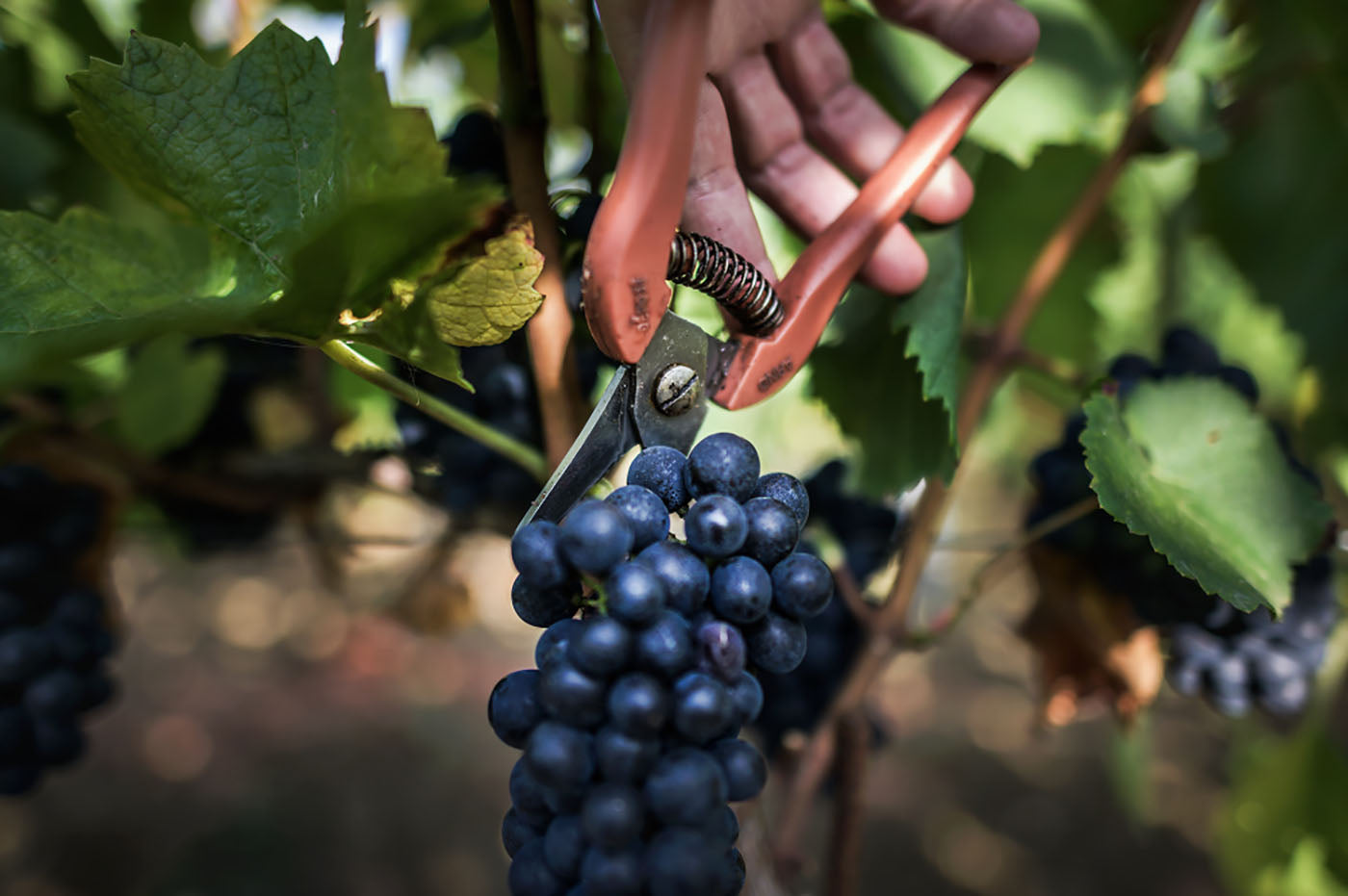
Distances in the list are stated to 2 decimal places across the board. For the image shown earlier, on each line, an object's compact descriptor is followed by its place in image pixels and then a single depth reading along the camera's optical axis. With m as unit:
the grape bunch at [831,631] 0.64
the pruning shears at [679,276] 0.34
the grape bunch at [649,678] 0.32
